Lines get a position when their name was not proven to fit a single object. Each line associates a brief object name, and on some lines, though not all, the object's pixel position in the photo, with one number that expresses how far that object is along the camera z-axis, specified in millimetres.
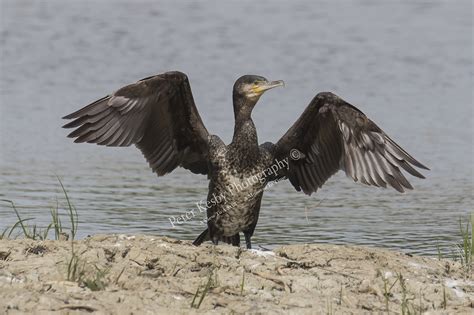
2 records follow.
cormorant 15875
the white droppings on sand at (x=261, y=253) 14062
